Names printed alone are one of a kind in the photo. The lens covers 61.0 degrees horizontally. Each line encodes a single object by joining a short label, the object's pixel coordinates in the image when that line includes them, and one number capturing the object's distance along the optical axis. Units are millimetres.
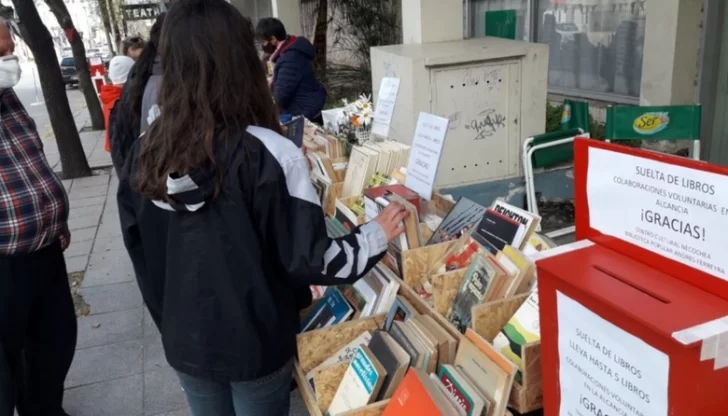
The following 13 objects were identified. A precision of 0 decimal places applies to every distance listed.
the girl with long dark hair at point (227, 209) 1470
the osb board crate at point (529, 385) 1352
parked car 27062
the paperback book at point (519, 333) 1430
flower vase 3328
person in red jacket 5391
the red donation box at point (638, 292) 929
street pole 20192
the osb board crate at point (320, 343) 1834
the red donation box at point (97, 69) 13891
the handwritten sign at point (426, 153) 2125
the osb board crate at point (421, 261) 1963
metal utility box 4094
